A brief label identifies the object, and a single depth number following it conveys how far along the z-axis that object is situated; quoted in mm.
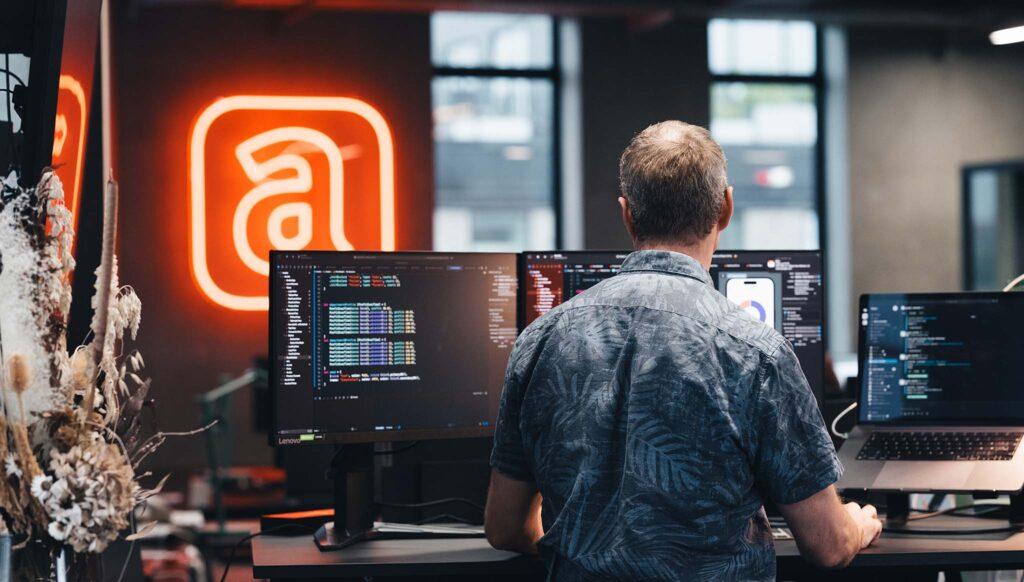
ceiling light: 6633
